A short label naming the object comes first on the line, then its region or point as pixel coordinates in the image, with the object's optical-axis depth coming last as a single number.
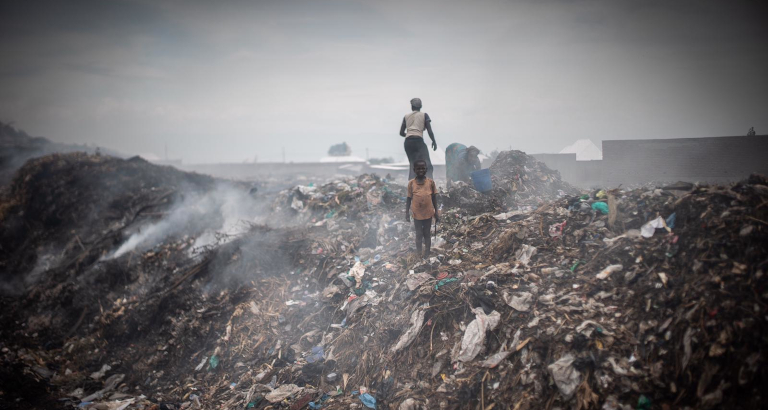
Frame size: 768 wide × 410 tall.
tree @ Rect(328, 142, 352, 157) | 41.40
